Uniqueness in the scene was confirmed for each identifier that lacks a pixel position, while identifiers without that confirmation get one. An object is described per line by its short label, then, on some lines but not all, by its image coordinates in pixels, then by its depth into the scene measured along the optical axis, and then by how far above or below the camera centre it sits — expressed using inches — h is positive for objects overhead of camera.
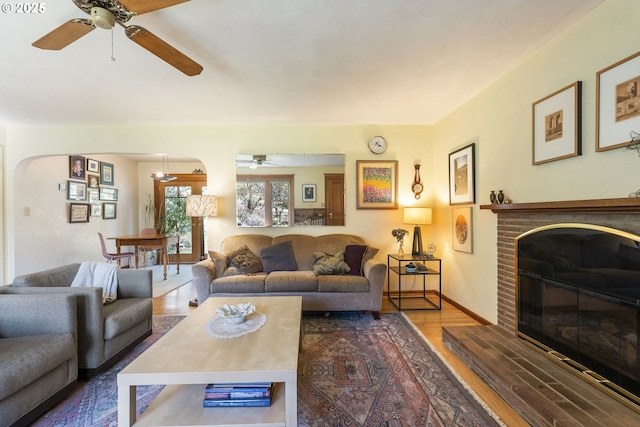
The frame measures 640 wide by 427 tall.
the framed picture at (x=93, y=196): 212.5 +10.9
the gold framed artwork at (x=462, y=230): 124.0 -10.0
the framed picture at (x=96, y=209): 214.5 +0.7
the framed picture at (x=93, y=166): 210.8 +34.5
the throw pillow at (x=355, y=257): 134.2 -23.7
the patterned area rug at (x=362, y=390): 63.3 -48.3
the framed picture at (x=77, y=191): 196.1 +14.3
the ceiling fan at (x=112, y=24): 56.0 +40.6
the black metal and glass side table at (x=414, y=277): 134.1 -38.9
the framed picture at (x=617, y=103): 60.9 +24.4
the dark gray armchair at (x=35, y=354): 56.4 -32.1
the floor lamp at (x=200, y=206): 146.9 +1.9
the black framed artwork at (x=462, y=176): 121.6 +15.3
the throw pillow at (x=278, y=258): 138.9 -24.9
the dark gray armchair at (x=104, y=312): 77.1 -32.1
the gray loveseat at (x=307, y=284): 122.7 -33.6
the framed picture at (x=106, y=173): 221.9 +29.9
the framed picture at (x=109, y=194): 222.7 +13.1
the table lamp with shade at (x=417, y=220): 140.9 -5.7
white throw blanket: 94.8 -23.9
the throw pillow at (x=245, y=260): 133.4 -25.2
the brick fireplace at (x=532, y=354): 56.3 -41.3
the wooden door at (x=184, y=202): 259.1 +6.3
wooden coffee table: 50.4 -30.6
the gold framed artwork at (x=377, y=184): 157.5 +14.4
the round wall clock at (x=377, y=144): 157.1 +37.2
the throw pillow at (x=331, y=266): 130.5 -27.1
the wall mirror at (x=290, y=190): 157.5 +11.1
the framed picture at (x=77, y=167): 197.3 +31.5
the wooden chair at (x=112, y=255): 193.0 -31.8
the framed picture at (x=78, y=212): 196.3 -1.5
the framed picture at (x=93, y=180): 212.5 +23.1
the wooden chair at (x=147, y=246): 195.9 -25.7
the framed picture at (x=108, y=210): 225.0 -0.1
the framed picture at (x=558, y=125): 73.7 +24.3
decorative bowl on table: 72.9 -28.2
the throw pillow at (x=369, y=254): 136.8 -22.5
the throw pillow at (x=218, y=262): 131.1 -25.6
